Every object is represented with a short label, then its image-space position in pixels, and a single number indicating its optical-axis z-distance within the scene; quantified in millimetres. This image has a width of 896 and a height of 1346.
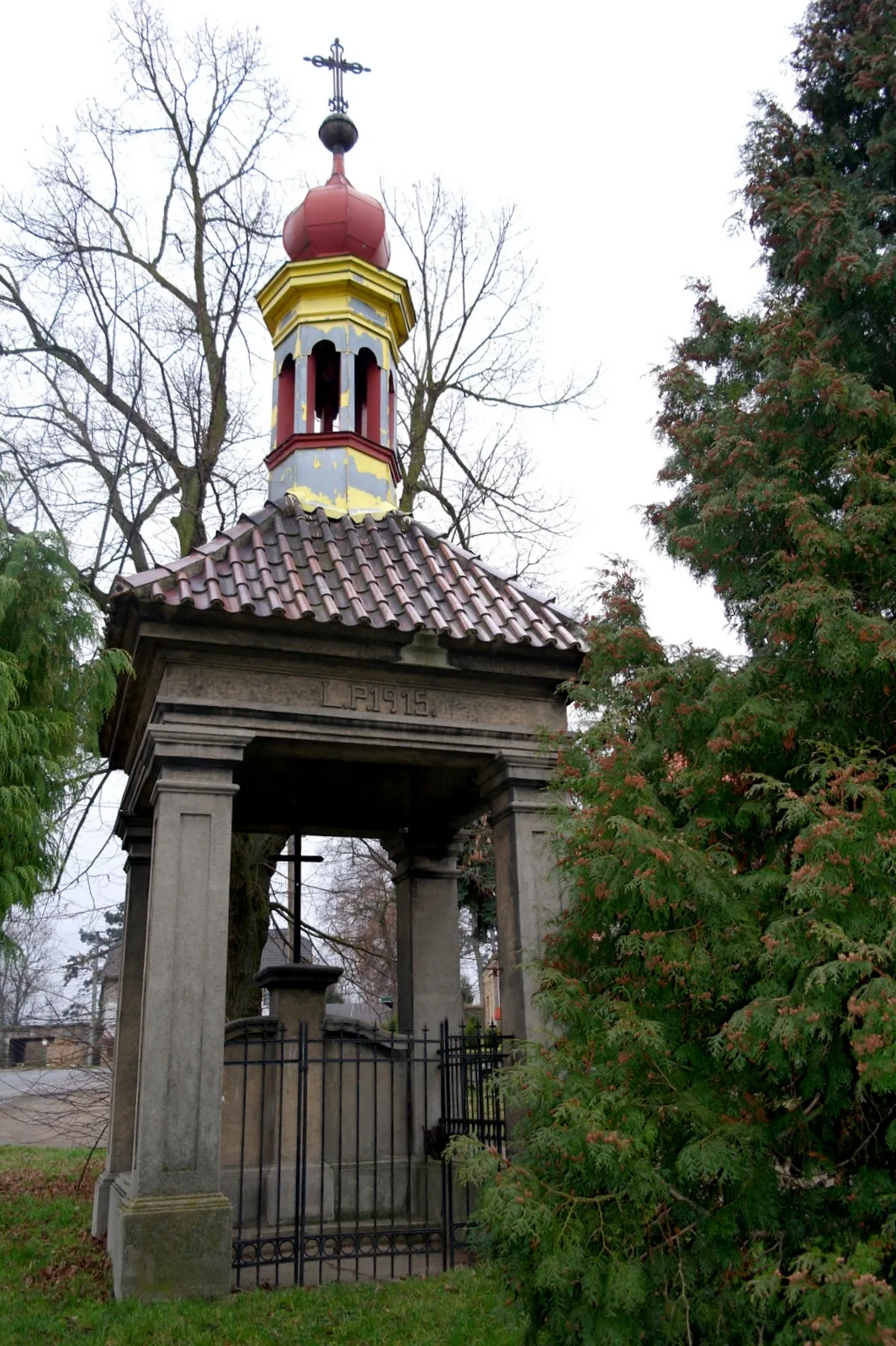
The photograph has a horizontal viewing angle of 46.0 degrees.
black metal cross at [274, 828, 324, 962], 9617
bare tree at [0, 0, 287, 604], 14516
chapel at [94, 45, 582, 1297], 6391
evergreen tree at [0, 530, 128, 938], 5871
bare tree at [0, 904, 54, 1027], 6070
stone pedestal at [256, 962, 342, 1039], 9070
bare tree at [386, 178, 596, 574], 17328
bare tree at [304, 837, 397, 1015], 18469
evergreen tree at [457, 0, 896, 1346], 3799
